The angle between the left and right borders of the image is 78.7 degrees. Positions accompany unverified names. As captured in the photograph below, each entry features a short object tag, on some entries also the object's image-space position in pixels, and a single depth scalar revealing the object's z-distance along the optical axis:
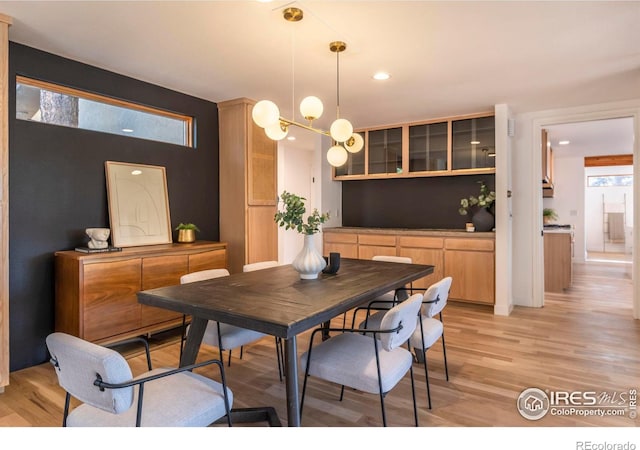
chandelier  2.28
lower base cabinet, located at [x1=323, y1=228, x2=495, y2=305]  4.51
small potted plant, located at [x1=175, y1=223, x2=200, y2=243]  3.82
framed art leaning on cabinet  3.37
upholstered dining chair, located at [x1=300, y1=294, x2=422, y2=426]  1.77
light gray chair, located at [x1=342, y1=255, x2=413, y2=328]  3.04
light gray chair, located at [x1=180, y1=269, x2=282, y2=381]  2.35
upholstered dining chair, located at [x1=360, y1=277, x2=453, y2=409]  2.27
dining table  1.66
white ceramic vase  2.45
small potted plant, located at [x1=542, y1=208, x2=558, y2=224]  6.48
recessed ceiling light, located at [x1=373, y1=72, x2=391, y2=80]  3.35
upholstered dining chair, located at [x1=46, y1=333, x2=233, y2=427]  1.27
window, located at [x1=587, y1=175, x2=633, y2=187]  9.67
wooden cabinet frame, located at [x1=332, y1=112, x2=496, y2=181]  4.71
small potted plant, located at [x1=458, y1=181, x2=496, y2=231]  4.71
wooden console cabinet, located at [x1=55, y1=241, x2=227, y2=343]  2.85
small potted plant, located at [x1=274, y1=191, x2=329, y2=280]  2.34
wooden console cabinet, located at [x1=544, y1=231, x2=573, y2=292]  5.51
